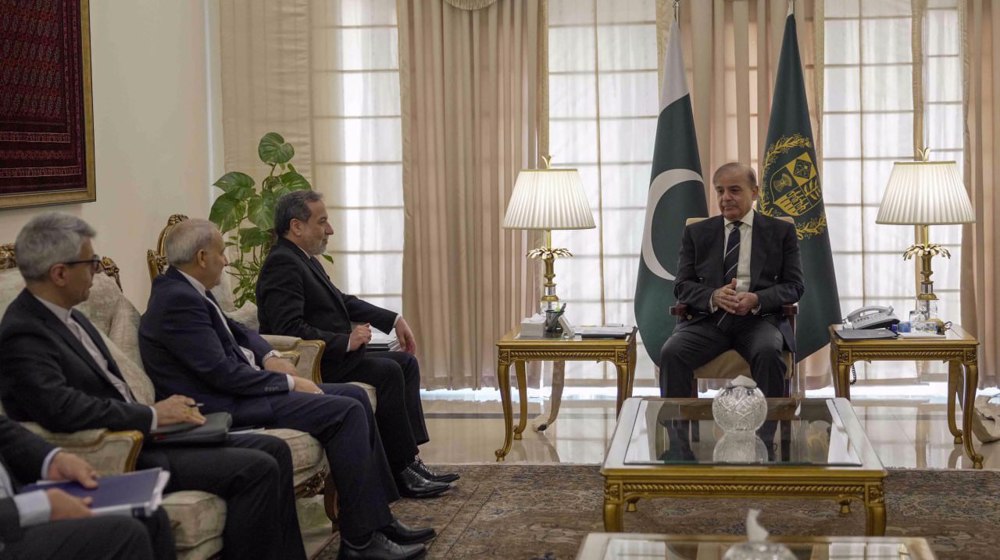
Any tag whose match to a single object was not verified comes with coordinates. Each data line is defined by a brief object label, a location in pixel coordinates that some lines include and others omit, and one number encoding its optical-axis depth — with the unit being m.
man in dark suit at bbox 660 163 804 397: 5.78
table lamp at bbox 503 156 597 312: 6.10
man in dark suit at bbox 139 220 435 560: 4.17
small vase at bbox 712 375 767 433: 4.24
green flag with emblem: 6.65
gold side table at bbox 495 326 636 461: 5.86
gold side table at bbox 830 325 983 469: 5.70
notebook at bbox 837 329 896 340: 5.82
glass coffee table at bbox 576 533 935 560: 3.20
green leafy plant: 6.52
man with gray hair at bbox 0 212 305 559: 3.49
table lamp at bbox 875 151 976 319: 5.90
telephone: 6.00
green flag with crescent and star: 6.81
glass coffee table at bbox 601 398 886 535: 3.83
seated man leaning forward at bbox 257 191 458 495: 5.15
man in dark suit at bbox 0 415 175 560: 2.97
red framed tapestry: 4.77
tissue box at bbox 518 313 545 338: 6.00
